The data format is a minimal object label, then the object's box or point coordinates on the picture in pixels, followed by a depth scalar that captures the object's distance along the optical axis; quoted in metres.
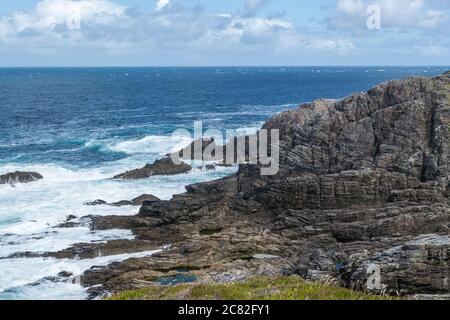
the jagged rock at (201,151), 72.44
